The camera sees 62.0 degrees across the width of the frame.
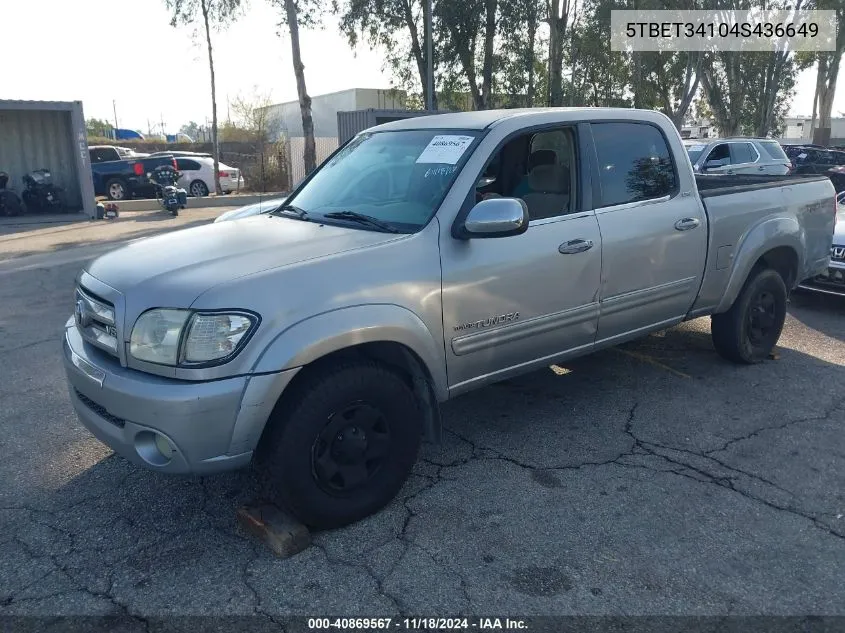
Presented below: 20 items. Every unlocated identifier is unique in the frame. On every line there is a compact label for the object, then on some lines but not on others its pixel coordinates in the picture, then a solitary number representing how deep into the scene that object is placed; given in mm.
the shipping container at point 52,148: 16578
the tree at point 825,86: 36438
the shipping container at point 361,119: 18000
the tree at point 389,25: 21922
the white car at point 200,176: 23156
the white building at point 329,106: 45134
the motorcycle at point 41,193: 16688
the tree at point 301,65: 19094
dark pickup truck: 21703
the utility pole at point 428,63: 19500
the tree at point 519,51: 22516
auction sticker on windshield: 3809
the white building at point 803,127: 61047
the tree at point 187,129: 80962
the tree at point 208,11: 21094
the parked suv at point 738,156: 13016
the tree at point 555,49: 23547
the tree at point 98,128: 57931
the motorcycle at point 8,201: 16188
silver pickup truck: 2902
